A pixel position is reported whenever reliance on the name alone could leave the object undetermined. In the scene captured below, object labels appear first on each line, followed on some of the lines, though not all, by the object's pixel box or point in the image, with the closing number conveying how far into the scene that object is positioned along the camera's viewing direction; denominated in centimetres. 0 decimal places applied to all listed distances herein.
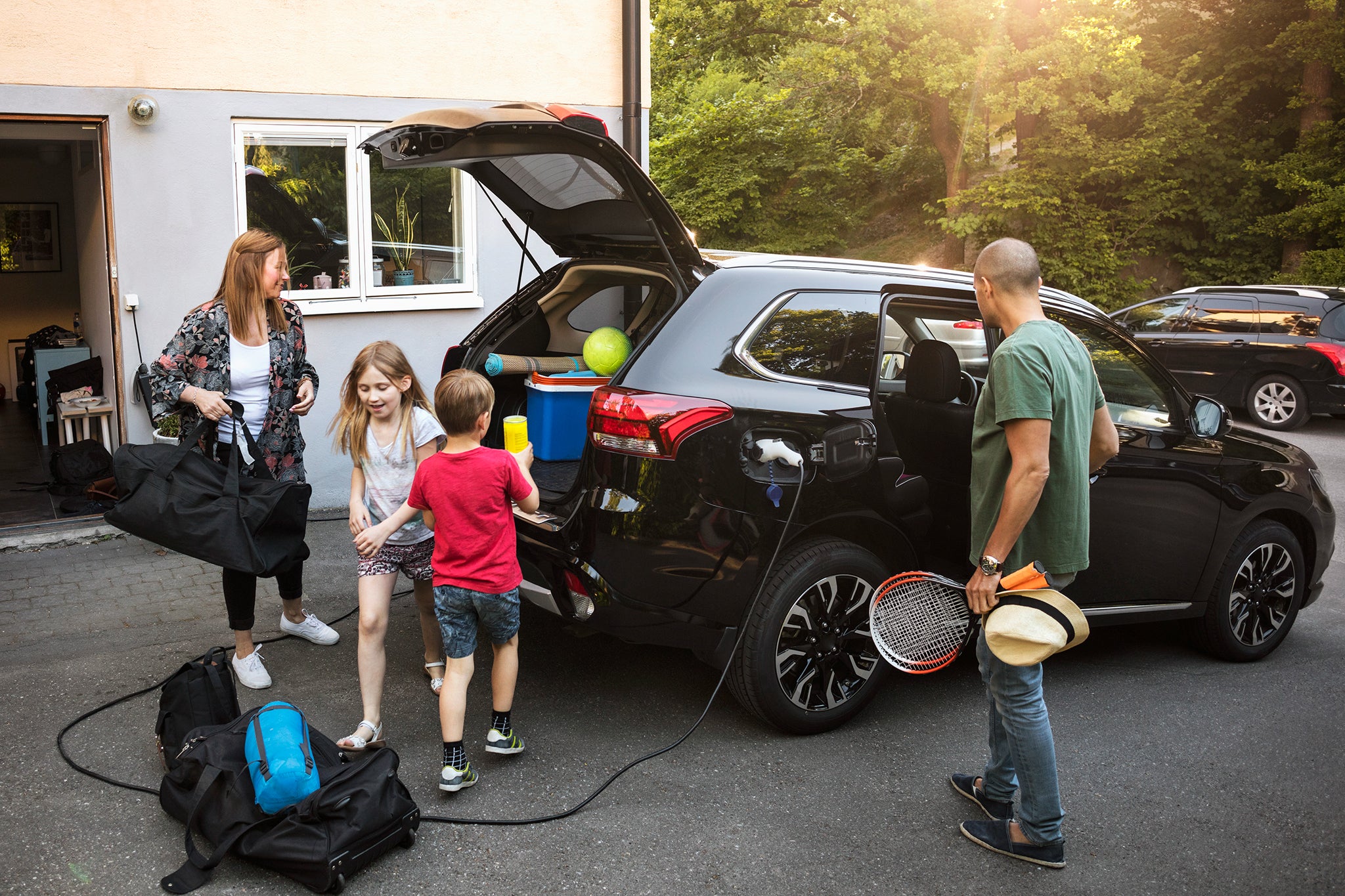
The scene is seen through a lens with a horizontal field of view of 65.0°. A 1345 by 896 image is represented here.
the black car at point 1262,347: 1245
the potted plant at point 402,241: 779
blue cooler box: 491
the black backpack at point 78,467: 748
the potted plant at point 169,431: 677
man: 318
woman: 434
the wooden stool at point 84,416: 774
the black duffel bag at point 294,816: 307
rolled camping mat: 501
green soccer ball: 506
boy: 359
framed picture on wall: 1141
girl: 389
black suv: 376
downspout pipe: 802
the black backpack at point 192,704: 367
